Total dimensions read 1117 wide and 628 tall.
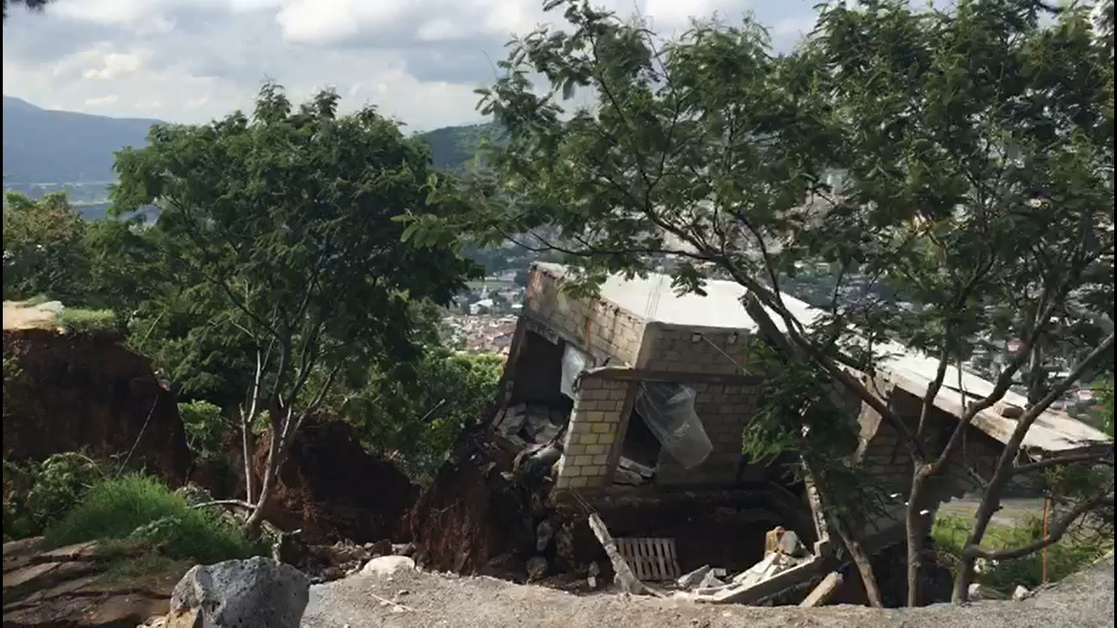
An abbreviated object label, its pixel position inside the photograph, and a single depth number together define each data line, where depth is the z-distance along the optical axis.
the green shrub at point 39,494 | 6.39
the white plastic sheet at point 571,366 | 10.89
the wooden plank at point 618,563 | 7.96
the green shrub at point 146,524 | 6.23
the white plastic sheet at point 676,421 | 10.12
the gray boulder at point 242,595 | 3.82
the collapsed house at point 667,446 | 9.55
